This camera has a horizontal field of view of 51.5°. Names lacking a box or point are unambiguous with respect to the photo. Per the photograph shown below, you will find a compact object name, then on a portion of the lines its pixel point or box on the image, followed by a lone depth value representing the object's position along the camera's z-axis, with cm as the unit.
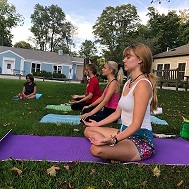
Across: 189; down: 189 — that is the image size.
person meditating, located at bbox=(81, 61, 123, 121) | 362
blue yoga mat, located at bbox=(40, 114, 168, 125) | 401
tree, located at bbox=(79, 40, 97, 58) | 3916
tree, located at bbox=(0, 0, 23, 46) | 3682
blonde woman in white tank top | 212
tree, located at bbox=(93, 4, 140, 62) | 3447
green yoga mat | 543
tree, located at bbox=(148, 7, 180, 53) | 3098
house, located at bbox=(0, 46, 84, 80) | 2963
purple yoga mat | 232
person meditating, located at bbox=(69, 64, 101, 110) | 441
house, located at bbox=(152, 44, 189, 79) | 1862
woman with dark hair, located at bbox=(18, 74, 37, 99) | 711
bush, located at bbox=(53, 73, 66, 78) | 2916
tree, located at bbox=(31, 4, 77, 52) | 4684
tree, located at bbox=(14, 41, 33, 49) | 4740
